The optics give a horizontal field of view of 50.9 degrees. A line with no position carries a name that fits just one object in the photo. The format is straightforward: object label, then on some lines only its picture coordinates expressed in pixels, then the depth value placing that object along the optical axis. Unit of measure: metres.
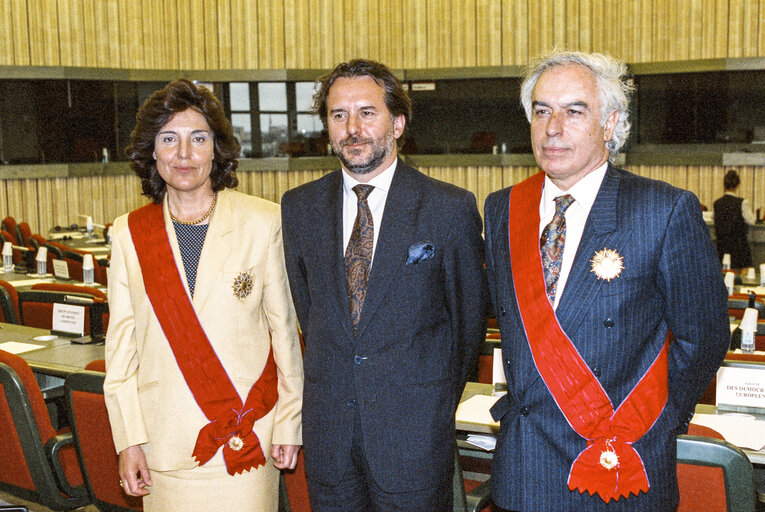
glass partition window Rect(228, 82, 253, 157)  14.16
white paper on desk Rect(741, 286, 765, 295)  6.97
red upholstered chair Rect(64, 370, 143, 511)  2.91
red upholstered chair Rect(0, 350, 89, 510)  3.14
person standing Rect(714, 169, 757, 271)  9.82
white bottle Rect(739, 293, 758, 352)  4.36
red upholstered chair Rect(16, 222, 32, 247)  11.06
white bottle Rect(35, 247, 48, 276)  7.61
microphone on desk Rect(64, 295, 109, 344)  4.67
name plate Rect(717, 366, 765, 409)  3.34
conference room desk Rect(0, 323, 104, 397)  4.03
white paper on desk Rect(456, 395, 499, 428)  3.25
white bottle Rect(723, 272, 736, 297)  6.36
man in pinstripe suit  1.95
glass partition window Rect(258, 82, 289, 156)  14.20
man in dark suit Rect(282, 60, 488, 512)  2.31
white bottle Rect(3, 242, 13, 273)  8.08
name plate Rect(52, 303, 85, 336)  4.71
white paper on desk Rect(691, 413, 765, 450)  2.99
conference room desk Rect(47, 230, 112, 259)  9.36
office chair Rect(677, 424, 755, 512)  2.08
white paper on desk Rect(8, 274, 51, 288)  7.23
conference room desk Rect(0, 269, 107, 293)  7.17
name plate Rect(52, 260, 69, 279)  7.39
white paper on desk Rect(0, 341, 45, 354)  4.41
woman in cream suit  2.41
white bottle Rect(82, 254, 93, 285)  6.93
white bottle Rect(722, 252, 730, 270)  7.68
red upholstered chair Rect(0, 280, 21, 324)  5.49
